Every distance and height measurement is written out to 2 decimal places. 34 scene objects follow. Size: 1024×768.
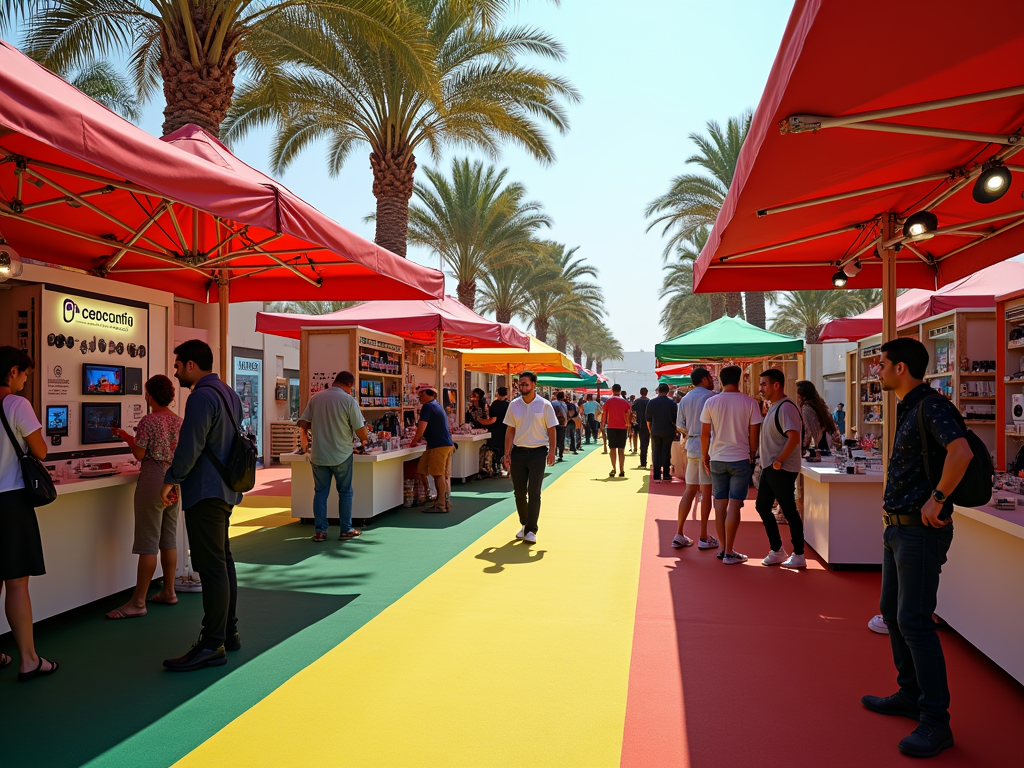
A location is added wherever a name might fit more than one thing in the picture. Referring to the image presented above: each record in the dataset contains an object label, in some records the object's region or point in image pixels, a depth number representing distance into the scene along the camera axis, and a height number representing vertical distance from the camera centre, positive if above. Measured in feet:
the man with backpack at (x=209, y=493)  15.15 -1.93
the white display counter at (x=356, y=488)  32.48 -3.91
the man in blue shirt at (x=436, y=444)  34.32 -2.09
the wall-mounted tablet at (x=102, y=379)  20.84 +0.65
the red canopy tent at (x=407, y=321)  36.29 +4.09
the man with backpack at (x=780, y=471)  23.45 -2.36
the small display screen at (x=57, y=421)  19.65 -0.52
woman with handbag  14.16 -2.28
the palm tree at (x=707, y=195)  73.56 +21.78
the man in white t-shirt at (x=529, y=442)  28.40 -1.67
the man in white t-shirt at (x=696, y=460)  27.14 -2.30
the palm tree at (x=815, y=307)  107.65 +13.92
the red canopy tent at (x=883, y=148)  9.68 +4.69
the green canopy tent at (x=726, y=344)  41.42 +3.11
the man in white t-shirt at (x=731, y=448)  24.45 -1.66
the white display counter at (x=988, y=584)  14.07 -3.96
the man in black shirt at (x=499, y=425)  49.73 -1.74
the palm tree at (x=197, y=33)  31.40 +16.88
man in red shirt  55.88 -1.84
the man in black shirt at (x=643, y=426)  63.31 -2.36
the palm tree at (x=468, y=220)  76.23 +18.95
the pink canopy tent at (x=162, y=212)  12.03 +4.72
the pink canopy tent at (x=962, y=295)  27.98 +4.11
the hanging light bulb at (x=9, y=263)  16.90 +3.26
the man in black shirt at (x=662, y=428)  47.57 -1.92
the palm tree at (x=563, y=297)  105.91 +16.01
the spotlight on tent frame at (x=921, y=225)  16.74 +3.98
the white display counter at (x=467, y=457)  48.60 -3.92
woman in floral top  18.98 -2.18
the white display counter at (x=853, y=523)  23.50 -4.01
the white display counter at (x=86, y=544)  17.60 -3.70
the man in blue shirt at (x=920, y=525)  11.56 -2.10
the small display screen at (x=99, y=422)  20.90 -0.60
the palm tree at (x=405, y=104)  47.78 +20.12
